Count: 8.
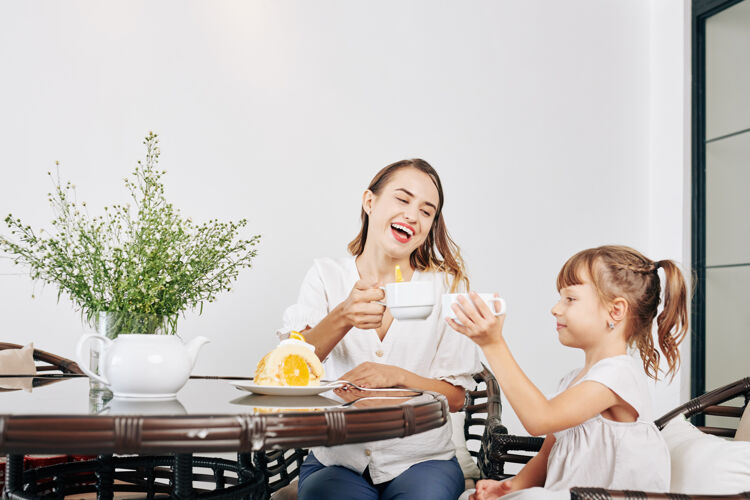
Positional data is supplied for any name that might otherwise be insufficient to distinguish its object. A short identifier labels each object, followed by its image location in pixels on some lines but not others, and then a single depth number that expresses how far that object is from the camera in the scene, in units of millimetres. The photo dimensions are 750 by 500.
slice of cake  1228
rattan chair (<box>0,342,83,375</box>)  2211
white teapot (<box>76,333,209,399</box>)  1070
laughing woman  1516
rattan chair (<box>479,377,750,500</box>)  1631
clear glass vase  1340
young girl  1309
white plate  1178
